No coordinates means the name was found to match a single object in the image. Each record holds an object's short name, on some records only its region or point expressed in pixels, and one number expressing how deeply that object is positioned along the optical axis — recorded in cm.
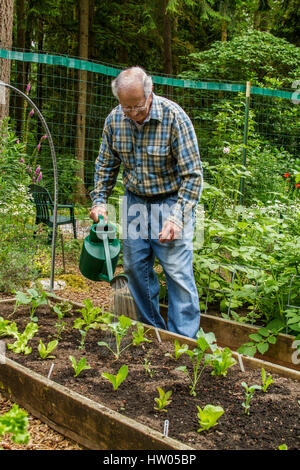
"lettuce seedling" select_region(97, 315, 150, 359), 217
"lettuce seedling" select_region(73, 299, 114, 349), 246
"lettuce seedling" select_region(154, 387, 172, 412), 169
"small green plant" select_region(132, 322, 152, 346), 229
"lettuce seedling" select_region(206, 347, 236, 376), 195
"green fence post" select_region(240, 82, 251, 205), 547
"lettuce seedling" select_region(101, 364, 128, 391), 182
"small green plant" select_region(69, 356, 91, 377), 194
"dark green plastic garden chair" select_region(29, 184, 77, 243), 478
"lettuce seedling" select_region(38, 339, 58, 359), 213
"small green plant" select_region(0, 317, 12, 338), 234
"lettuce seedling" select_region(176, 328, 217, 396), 192
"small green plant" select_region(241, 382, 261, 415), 171
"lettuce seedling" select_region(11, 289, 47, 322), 250
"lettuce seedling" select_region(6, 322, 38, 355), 220
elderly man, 236
